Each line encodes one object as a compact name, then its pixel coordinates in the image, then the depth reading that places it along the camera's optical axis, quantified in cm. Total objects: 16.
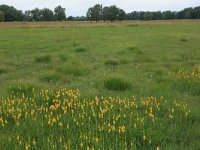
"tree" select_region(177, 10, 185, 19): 15088
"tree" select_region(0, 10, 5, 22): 10420
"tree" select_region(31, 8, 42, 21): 13750
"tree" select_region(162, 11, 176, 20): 15325
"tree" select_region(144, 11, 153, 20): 15636
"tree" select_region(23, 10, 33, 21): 13862
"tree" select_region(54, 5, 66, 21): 13750
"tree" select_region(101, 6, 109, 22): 13338
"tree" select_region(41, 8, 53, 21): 13650
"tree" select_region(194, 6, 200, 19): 13962
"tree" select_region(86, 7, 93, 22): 14188
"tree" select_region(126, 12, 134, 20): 17338
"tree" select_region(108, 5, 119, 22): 13275
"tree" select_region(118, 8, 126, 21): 13388
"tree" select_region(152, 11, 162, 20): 15720
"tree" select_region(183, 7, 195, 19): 14075
